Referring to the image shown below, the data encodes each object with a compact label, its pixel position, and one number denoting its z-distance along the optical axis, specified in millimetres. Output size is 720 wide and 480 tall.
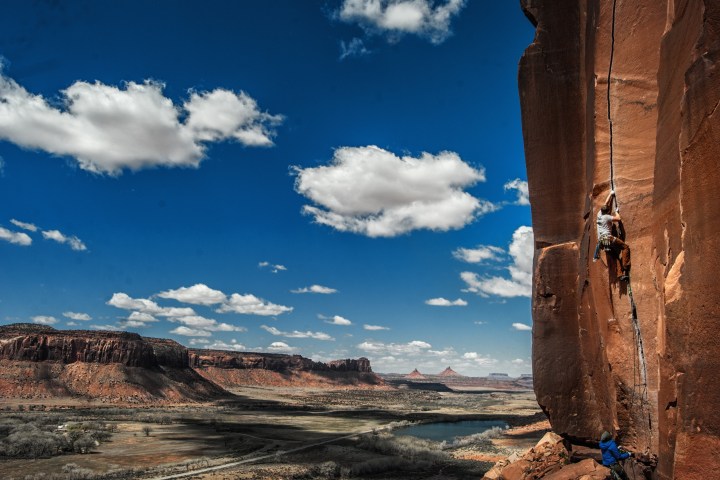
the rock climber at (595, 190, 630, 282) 10359
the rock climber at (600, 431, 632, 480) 9848
